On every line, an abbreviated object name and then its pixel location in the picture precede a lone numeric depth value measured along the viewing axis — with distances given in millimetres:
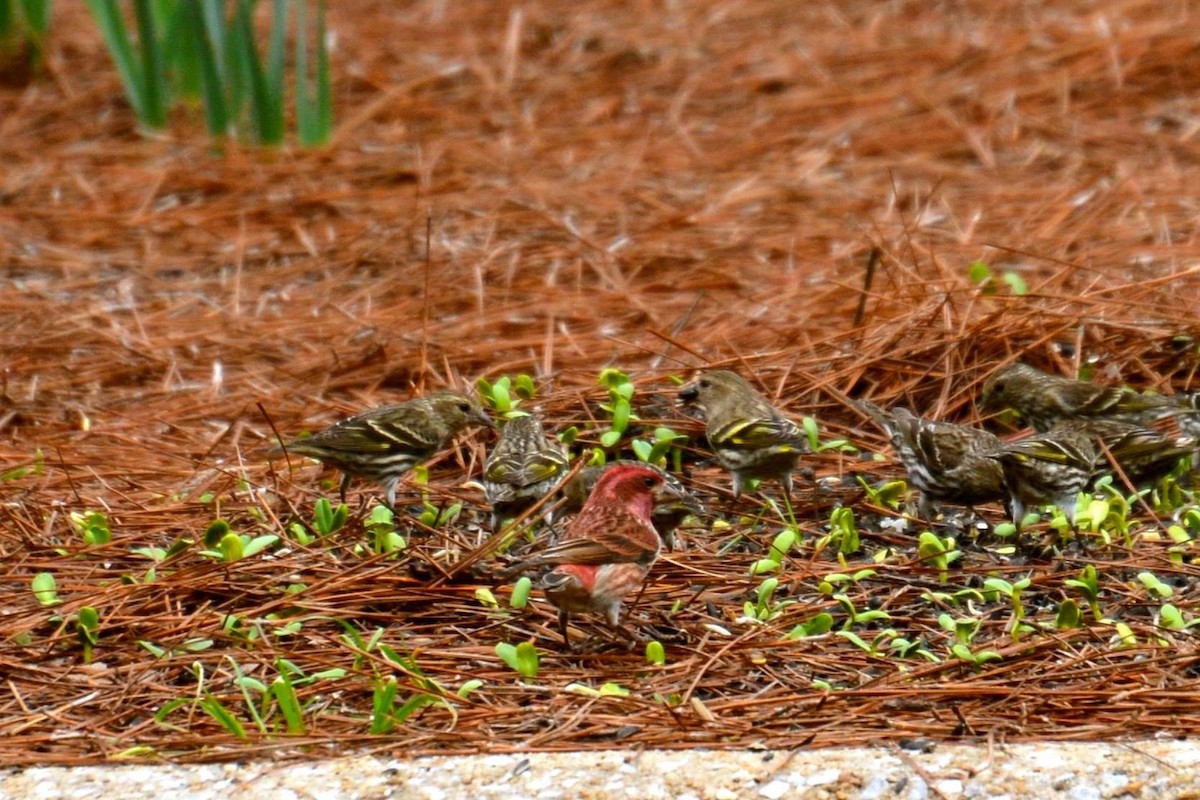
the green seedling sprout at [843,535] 13141
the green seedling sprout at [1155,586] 12141
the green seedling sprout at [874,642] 11367
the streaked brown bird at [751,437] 13680
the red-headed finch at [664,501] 12508
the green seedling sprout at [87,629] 11406
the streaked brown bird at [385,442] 13742
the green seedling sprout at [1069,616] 11539
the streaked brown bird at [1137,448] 14187
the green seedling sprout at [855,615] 11789
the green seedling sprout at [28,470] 14719
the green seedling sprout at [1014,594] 11586
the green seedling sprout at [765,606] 11922
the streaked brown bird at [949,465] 13508
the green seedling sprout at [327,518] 13187
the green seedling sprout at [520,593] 11562
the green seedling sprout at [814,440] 14812
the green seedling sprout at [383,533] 12828
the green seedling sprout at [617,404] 14602
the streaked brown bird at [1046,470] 13250
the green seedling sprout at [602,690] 10555
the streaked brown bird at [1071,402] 14898
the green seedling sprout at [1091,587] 11902
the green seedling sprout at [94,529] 13047
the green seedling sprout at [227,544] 12375
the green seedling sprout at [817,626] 11617
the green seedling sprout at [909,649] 11320
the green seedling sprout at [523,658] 10922
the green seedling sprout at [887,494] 14062
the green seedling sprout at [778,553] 12523
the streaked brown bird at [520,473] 13117
